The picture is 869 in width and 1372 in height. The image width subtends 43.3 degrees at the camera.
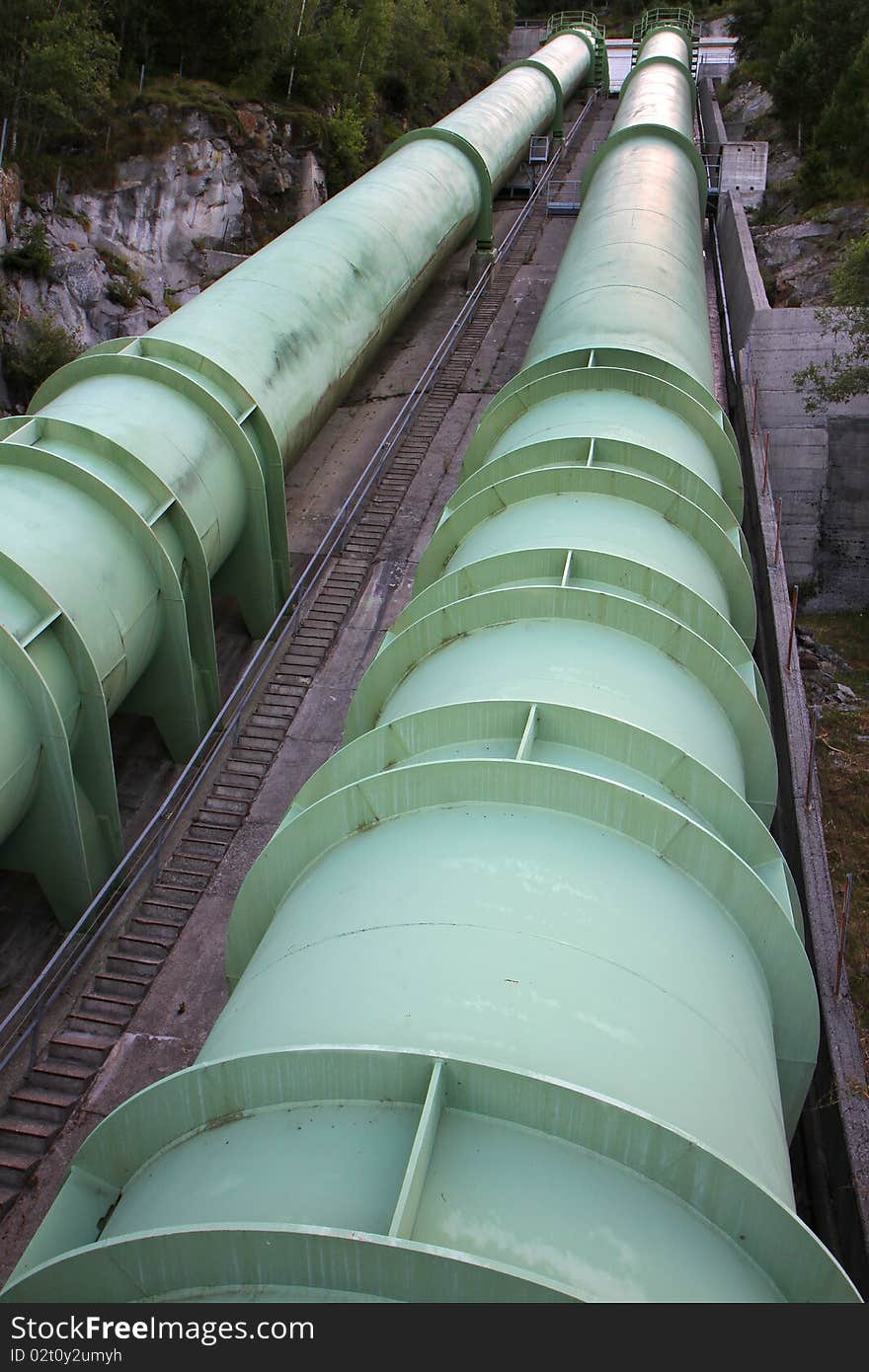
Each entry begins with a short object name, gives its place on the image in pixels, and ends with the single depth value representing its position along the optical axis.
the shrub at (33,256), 22.89
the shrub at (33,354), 22.19
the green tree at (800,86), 33.06
